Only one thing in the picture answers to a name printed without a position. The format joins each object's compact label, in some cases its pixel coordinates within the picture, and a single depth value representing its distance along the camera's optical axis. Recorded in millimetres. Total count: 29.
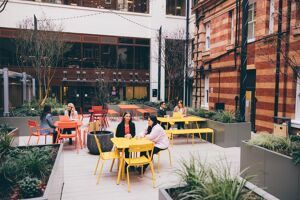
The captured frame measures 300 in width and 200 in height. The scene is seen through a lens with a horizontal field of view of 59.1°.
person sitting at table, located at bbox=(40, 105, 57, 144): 9250
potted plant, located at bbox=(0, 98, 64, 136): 11656
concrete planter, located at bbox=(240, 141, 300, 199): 4961
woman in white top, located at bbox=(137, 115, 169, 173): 6855
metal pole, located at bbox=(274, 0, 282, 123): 10906
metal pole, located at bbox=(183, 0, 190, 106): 18812
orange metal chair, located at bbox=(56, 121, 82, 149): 8914
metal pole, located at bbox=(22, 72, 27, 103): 16172
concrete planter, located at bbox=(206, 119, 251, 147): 9750
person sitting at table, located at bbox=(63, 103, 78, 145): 10523
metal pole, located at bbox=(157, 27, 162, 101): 19975
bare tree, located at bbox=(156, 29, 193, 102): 19516
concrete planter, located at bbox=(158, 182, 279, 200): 3658
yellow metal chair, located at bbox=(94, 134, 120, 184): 6265
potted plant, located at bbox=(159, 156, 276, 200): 3412
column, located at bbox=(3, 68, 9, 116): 11906
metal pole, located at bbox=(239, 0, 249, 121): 10211
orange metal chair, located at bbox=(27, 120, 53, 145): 9039
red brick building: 10625
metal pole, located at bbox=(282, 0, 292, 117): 10381
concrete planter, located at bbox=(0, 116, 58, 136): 11613
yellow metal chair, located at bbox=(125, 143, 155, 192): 5777
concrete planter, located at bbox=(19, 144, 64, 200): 3434
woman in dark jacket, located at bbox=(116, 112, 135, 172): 7395
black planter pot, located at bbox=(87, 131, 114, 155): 8469
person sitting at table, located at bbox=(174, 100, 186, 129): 12008
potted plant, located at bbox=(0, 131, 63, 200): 3600
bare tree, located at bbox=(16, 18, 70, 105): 14903
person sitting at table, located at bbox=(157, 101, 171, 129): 12125
